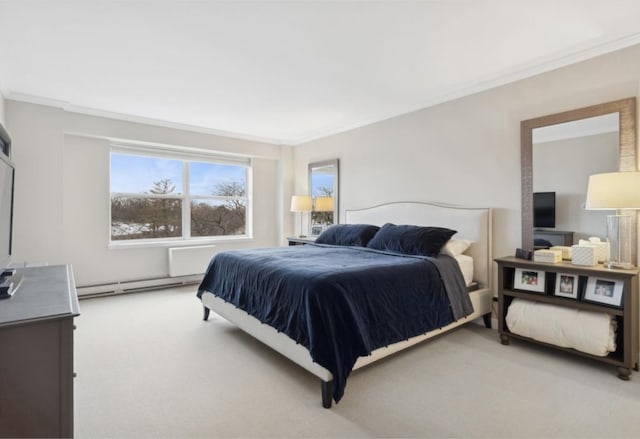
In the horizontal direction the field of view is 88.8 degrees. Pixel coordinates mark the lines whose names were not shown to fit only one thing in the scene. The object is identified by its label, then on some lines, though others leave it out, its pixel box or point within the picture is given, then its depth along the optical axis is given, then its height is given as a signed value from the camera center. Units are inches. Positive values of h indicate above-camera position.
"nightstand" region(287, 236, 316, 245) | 187.9 -13.8
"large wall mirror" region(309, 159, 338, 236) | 199.5 +15.0
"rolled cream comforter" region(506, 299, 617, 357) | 89.4 -32.3
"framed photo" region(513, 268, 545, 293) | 104.6 -20.8
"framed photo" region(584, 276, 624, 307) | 89.2 -20.9
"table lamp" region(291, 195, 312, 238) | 205.3 +8.1
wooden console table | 86.5 -25.1
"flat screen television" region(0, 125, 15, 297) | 67.9 +0.7
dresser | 42.0 -20.6
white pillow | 122.0 -11.4
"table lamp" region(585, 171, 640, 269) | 86.5 +4.0
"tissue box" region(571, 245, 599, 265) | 95.6 -11.2
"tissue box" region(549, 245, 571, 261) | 107.4 -11.6
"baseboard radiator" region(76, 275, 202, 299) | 167.0 -38.0
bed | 77.2 -24.1
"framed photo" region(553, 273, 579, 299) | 97.2 -20.8
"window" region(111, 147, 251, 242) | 183.5 +13.1
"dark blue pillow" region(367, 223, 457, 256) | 119.3 -8.7
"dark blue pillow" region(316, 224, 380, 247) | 149.7 -8.5
